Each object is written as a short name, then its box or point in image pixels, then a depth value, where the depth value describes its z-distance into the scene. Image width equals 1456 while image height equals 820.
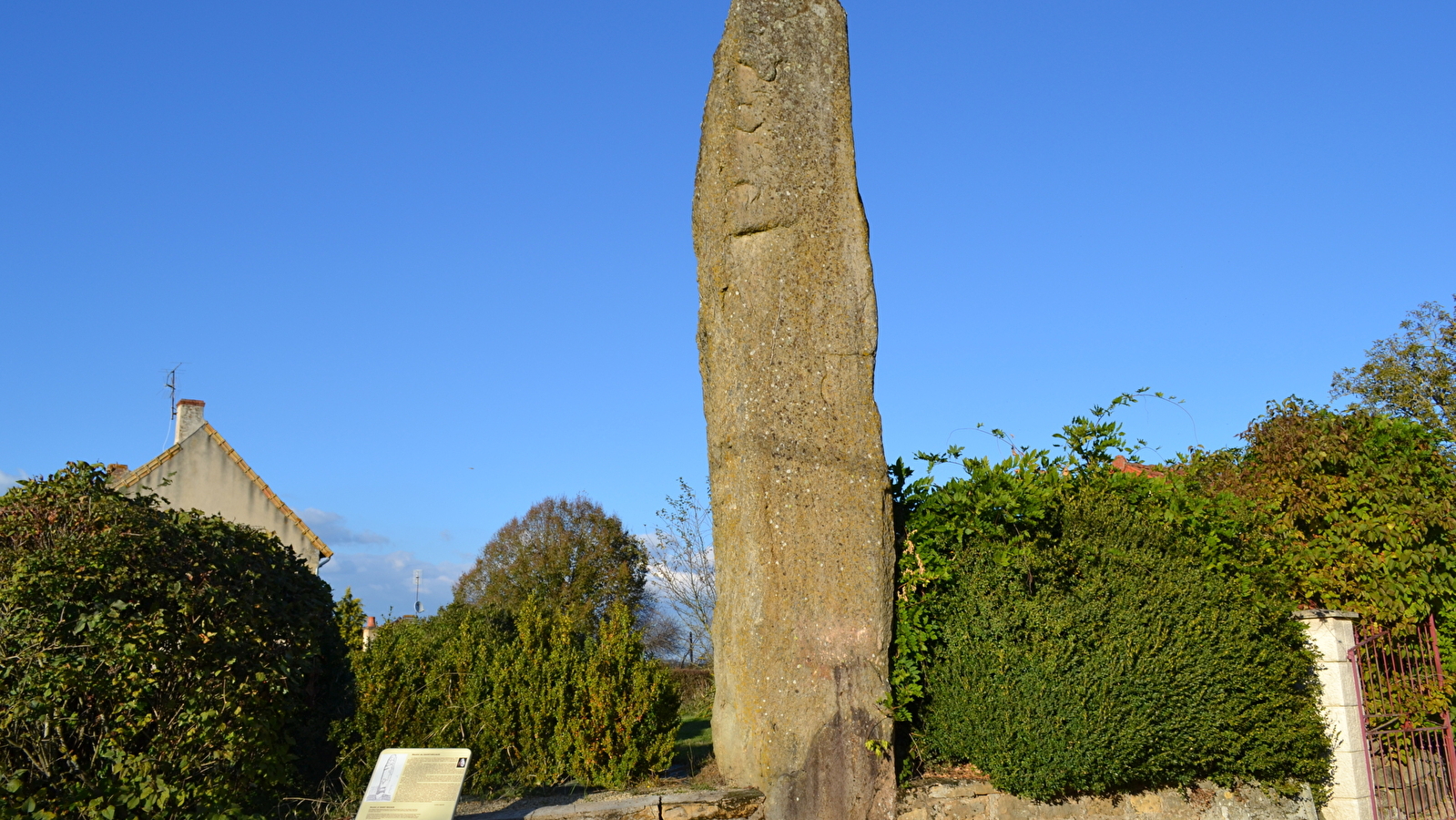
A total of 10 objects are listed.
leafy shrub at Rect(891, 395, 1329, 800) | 6.52
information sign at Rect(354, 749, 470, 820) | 4.98
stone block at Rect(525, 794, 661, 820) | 5.86
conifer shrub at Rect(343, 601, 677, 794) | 7.05
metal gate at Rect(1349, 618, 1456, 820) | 8.49
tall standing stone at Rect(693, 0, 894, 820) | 6.36
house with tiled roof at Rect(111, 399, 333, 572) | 19.80
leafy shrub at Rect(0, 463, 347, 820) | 4.77
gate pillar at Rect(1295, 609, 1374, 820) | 7.81
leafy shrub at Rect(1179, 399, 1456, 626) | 8.60
